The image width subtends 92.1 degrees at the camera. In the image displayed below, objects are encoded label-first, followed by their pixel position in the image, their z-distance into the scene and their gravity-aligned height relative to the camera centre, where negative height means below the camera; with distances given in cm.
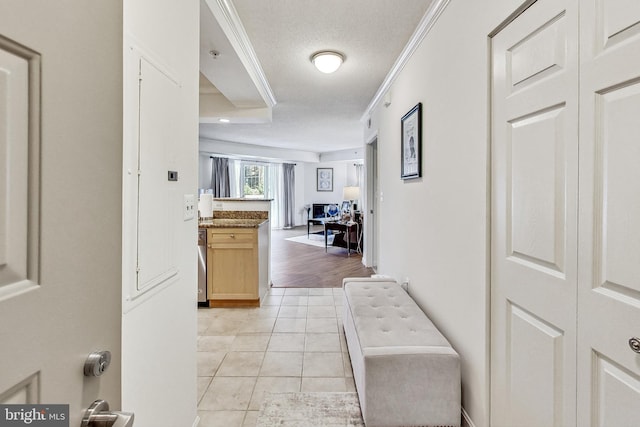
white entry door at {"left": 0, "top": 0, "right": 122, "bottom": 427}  39 +2
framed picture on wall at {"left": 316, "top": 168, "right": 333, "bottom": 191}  1091 +123
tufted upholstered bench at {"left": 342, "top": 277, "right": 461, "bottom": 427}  157 -88
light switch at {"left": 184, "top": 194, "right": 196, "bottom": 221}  145 +3
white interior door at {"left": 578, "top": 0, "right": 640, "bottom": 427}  82 +0
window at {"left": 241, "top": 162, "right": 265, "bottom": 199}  968 +107
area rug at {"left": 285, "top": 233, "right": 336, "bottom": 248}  767 -68
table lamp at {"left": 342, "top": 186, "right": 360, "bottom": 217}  875 +60
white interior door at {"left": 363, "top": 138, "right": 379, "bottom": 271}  511 +10
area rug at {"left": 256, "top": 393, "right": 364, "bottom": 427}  168 -113
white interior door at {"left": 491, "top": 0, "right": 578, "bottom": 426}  102 -1
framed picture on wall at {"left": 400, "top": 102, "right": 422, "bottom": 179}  240 +59
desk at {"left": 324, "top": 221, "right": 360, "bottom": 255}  649 -29
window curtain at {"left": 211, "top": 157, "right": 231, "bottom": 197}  847 +103
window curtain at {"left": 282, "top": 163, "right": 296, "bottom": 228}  1039 +73
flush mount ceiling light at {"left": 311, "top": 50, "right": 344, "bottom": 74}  280 +142
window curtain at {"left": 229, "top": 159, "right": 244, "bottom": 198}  909 +109
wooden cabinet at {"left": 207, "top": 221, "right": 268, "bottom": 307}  341 -56
